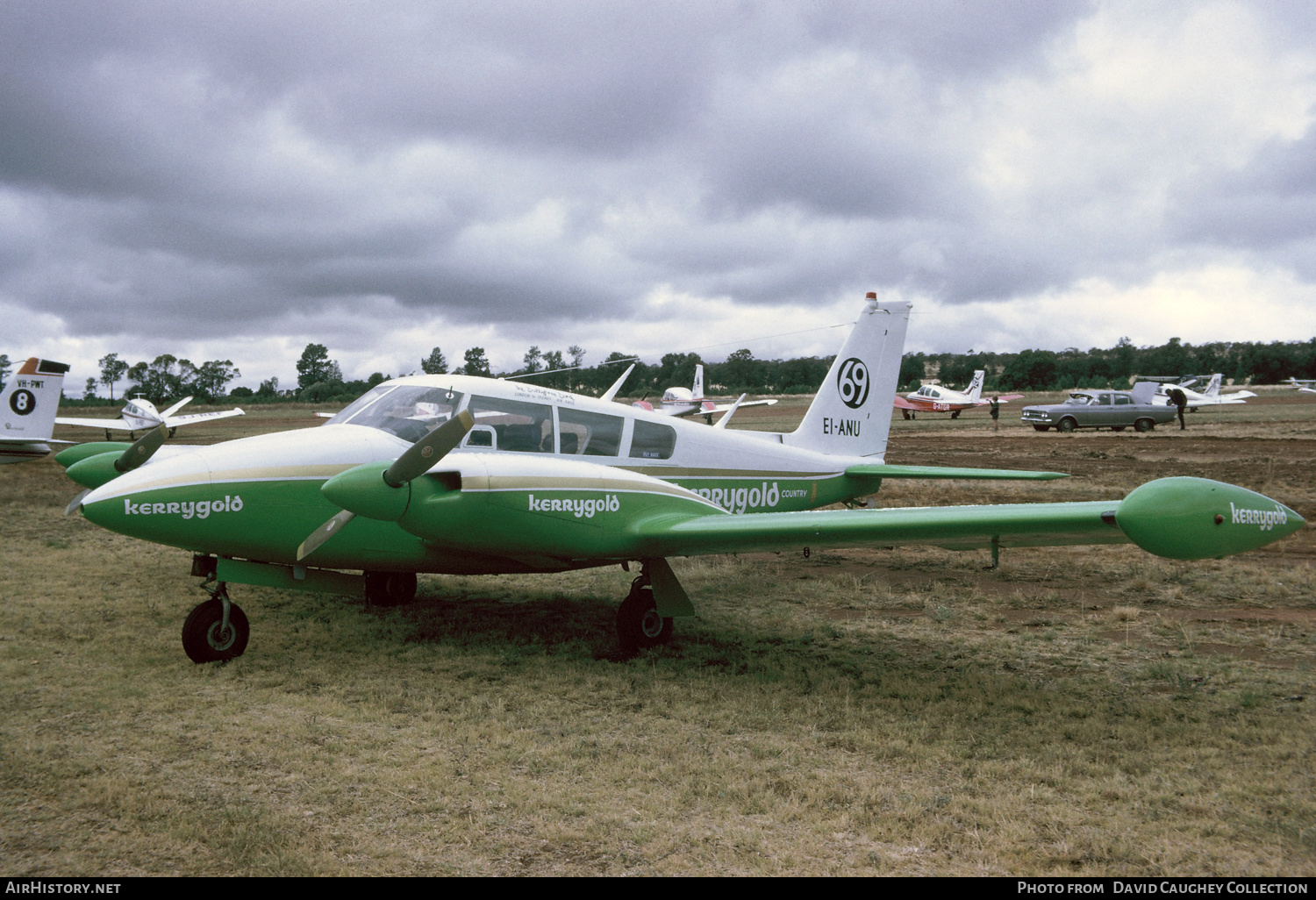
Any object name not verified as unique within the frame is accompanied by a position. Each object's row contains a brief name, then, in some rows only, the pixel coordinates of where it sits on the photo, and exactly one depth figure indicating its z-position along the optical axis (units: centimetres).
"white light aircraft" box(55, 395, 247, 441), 4031
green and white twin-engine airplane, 559
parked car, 3556
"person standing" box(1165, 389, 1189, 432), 3888
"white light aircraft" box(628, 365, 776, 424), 4300
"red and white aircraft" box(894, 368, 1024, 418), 5138
